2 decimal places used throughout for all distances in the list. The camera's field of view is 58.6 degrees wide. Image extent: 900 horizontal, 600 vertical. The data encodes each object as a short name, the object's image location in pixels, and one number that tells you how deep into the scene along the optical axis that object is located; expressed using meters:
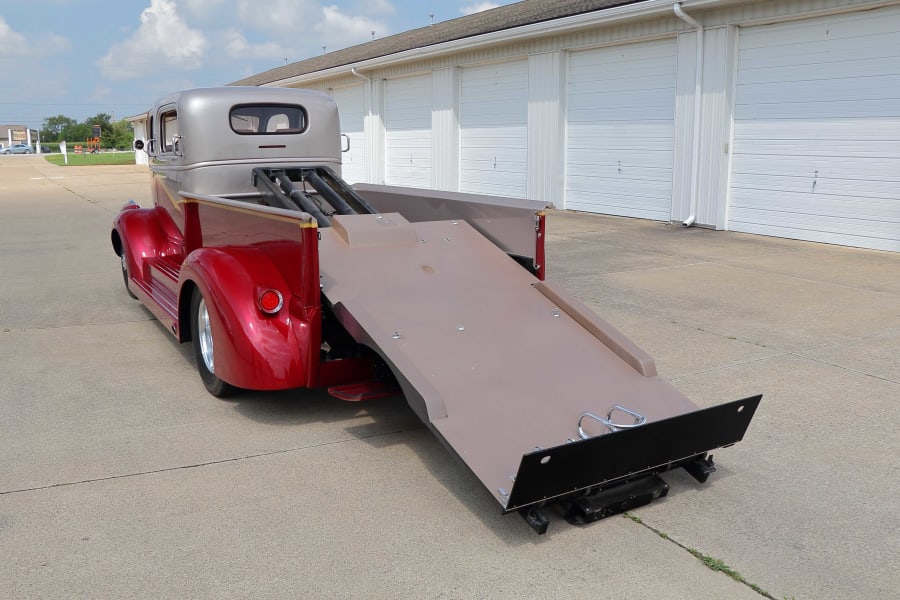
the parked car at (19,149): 97.71
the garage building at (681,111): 10.51
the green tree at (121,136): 91.69
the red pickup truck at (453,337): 3.44
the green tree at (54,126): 150.62
